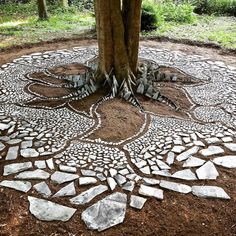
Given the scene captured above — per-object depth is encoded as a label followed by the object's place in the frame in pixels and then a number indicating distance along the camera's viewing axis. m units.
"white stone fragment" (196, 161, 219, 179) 2.48
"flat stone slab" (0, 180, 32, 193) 2.32
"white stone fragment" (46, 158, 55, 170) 2.53
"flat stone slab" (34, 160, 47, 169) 2.54
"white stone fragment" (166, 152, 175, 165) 2.61
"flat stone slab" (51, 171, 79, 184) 2.39
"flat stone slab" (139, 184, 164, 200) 2.27
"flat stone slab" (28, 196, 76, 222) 2.08
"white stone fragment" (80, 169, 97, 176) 2.45
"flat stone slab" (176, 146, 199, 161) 2.67
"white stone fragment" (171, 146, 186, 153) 2.75
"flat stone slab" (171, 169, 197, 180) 2.46
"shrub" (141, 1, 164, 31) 6.59
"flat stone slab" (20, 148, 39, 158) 2.66
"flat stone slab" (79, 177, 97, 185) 2.37
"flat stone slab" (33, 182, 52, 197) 2.27
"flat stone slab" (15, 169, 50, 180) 2.42
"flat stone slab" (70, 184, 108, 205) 2.21
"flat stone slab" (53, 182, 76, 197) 2.27
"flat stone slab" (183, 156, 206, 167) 2.59
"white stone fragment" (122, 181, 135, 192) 2.31
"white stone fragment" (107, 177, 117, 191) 2.33
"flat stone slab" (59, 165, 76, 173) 2.49
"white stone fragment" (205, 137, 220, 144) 2.88
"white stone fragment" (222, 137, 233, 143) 2.89
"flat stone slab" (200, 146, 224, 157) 2.73
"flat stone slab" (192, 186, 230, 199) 2.30
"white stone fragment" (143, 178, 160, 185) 2.38
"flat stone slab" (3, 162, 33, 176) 2.49
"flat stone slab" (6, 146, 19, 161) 2.65
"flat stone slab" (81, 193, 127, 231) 2.04
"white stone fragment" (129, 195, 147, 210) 2.18
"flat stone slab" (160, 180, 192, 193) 2.34
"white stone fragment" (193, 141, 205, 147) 2.83
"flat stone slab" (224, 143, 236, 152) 2.79
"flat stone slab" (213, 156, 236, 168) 2.61
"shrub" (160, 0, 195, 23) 7.97
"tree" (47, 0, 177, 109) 3.51
